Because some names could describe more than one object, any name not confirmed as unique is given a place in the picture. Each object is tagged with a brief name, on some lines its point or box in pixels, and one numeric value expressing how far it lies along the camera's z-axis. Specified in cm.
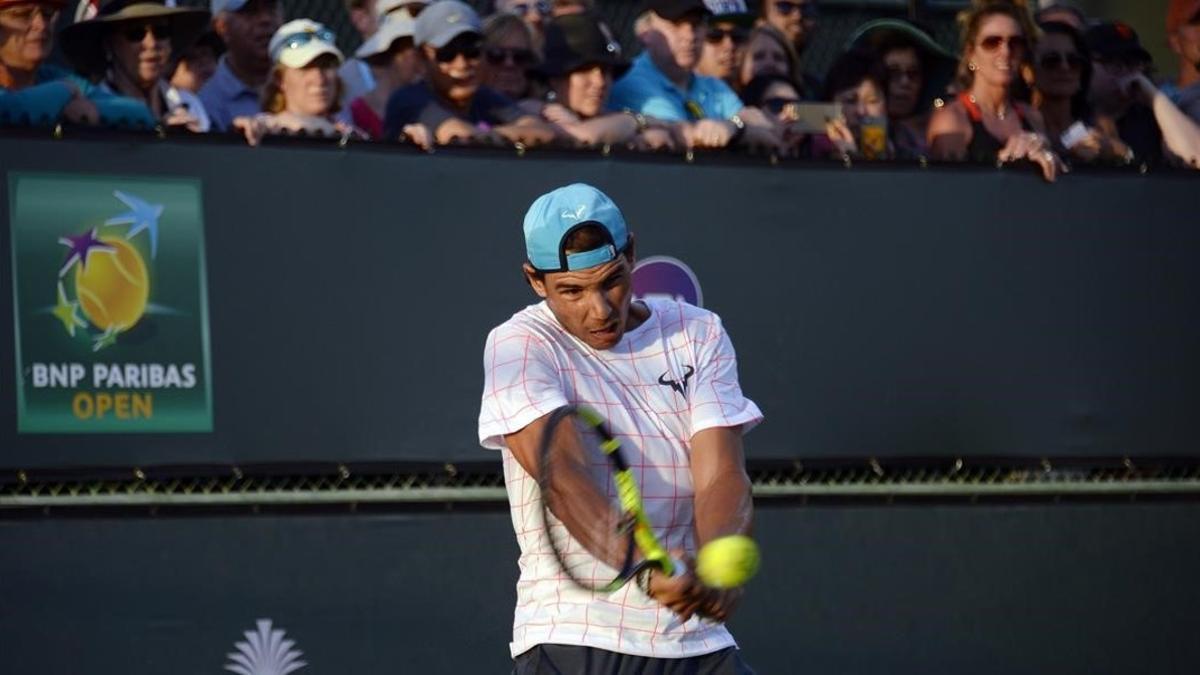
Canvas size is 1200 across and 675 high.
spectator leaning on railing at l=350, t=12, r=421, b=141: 1548
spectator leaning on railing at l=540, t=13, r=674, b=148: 1506
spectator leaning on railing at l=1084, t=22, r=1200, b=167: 1698
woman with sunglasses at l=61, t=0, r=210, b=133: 1431
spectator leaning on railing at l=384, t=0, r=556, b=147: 1448
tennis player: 829
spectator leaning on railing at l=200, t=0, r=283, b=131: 1595
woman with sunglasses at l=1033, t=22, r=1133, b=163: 1744
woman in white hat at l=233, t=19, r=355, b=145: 1456
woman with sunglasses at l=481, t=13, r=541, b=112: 1587
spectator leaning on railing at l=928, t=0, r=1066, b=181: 1650
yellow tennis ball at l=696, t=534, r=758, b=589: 761
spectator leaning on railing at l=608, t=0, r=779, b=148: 1628
